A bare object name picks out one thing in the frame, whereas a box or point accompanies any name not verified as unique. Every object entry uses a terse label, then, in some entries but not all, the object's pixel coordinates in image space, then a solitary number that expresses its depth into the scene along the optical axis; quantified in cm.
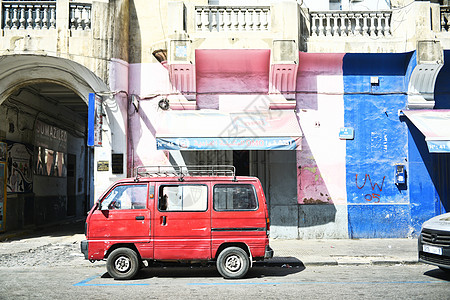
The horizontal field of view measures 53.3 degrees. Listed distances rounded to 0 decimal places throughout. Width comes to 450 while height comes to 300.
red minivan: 863
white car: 812
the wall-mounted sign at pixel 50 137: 1844
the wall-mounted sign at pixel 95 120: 1287
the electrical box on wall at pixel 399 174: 1388
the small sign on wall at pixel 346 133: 1413
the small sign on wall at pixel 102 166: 1361
